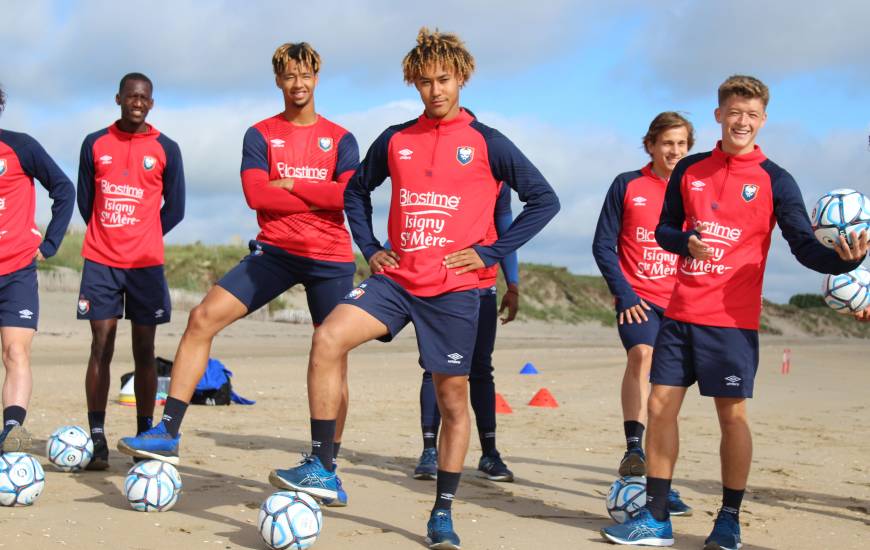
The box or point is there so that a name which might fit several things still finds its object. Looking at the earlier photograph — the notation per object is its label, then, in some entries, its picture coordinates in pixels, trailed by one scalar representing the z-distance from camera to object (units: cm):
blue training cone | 1898
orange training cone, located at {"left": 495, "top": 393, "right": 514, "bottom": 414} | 1312
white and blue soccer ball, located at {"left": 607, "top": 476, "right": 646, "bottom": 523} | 657
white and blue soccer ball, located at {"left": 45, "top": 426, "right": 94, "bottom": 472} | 770
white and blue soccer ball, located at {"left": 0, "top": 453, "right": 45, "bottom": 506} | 639
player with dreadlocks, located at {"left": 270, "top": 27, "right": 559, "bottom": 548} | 611
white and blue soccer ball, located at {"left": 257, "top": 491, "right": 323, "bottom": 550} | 560
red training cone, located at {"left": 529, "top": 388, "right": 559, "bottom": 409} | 1398
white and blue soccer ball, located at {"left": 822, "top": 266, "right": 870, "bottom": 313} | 643
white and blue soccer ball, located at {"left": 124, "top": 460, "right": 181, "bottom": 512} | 638
